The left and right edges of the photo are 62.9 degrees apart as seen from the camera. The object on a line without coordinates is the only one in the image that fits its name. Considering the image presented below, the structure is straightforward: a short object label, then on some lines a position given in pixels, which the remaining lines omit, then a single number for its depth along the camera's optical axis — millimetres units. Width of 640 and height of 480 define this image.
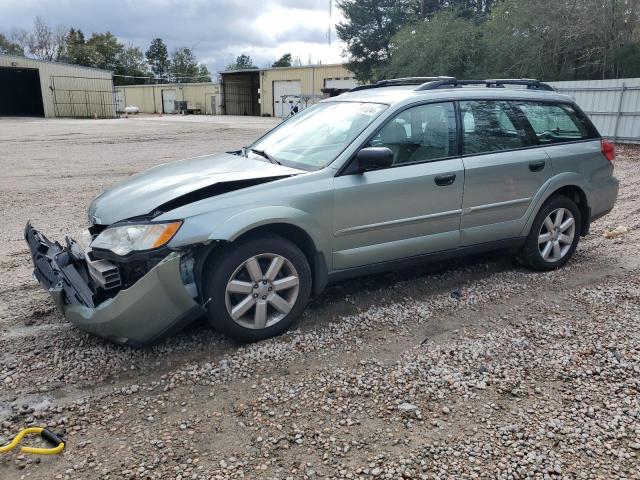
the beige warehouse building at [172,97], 58778
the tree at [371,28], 41562
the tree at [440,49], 24078
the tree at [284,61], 80106
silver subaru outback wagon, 3297
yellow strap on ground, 2568
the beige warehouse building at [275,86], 45750
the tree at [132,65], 79562
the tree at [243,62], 93531
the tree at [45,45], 79250
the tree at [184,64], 90125
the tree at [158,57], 96375
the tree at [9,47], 76338
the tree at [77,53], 73562
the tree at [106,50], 76438
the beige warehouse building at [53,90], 43625
